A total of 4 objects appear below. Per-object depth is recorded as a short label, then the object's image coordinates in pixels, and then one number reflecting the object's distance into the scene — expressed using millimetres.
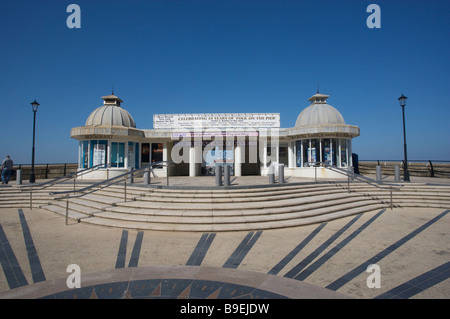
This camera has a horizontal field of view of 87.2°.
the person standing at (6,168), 13719
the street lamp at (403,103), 13608
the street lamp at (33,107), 14705
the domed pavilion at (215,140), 16234
